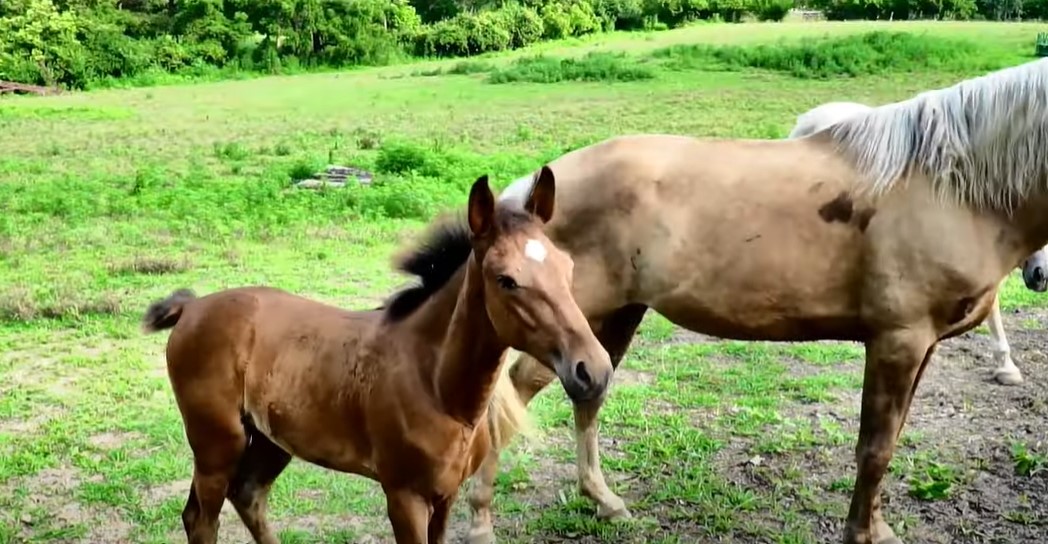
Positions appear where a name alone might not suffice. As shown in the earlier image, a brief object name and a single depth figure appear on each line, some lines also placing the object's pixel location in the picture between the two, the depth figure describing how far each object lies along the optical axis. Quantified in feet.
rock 35.44
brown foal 7.85
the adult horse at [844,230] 10.89
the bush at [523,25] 114.42
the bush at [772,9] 131.75
